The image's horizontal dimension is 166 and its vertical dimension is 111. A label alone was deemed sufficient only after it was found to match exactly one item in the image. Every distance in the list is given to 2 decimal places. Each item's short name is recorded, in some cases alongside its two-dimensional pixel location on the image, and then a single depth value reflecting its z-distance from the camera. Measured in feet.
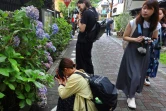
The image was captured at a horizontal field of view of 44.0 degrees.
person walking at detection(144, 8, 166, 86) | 15.14
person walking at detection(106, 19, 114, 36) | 69.83
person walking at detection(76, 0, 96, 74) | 12.69
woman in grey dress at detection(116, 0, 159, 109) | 11.39
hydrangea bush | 7.36
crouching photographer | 8.12
